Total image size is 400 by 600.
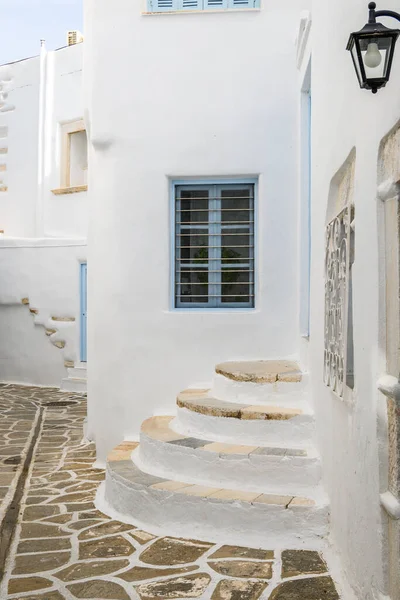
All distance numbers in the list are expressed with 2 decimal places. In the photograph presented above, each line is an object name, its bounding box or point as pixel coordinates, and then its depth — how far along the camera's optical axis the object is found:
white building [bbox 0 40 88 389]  13.34
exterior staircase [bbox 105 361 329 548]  4.47
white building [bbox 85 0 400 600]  6.82
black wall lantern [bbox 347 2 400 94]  2.62
